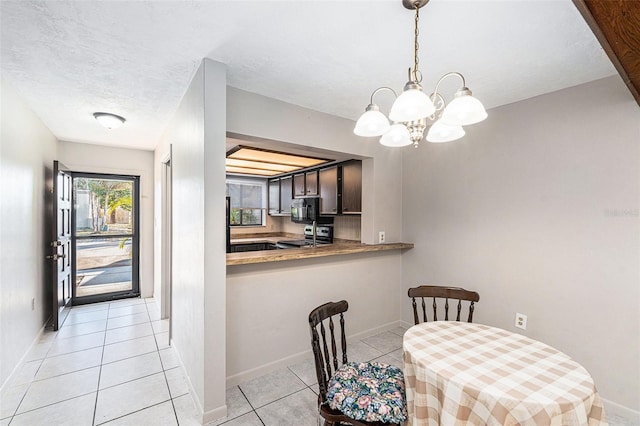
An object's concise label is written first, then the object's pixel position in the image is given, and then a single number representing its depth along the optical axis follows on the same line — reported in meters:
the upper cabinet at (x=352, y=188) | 3.73
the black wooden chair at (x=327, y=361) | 1.38
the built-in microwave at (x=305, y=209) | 4.39
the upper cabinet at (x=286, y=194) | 5.32
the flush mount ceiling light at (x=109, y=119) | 2.91
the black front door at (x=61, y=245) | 3.25
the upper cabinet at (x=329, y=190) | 4.12
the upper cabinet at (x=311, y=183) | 4.56
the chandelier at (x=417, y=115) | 1.17
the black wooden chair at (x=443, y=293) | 2.06
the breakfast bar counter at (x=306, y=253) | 2.28
